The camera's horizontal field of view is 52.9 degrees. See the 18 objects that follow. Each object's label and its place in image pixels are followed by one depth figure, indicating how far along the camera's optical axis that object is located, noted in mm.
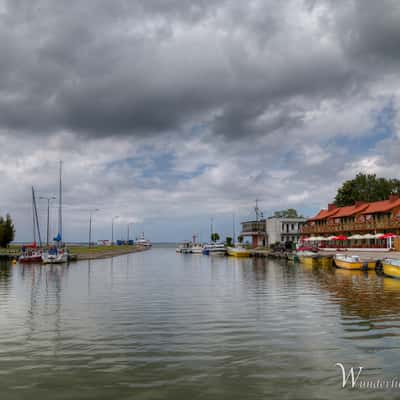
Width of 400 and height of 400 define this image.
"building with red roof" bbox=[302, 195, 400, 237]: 77062
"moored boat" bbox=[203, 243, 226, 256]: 119375
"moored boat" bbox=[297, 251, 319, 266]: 67019
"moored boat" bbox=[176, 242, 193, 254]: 142900
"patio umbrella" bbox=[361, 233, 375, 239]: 71038
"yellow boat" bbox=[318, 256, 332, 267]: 64812
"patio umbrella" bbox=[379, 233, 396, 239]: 66381
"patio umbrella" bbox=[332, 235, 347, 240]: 78006
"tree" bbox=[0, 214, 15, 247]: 110250
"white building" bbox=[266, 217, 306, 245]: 124688
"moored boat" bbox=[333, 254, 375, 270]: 49906
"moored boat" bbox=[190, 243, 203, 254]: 137250
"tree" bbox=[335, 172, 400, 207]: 115500
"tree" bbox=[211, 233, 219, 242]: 197050
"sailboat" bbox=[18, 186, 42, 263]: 71000
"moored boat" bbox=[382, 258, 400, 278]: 38875
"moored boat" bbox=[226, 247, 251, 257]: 98131
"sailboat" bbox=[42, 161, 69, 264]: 68312
